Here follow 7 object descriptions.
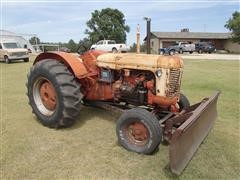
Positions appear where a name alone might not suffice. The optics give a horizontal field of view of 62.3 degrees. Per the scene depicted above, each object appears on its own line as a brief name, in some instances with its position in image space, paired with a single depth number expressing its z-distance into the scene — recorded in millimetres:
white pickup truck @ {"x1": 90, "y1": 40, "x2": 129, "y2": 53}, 21135
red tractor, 2768
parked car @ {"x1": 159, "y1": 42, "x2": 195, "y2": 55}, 24571
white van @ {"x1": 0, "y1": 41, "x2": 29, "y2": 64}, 14252
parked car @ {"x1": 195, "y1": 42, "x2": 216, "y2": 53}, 26279
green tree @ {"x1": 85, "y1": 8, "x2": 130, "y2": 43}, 33966
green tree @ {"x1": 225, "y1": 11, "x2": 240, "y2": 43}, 27932
